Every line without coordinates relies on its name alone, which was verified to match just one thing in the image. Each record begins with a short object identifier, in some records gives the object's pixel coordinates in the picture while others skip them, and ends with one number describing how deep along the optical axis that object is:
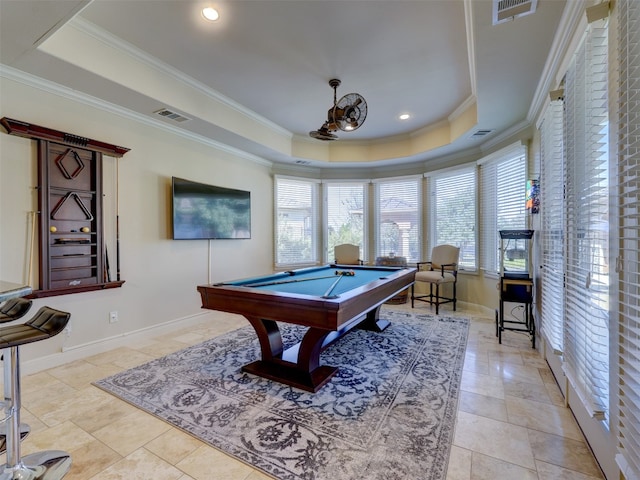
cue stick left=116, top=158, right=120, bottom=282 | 3.30
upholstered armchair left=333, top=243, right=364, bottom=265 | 5.64
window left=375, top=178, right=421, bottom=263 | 5.77
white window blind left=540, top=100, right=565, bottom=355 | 2.37
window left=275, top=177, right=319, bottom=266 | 5.79
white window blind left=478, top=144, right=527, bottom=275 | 3.94
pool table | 1.98
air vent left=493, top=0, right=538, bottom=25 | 1.86
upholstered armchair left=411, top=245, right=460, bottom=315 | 4.65
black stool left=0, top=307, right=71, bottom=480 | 1.40
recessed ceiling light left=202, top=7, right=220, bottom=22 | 2.32
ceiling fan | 2.89
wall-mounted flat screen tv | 3.88
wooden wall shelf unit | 2.69
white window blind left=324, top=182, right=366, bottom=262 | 6.16
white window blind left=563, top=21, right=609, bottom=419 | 1.54
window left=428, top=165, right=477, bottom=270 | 5.00
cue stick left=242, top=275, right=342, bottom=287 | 2.76
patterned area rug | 1.62
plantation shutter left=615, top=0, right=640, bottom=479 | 1.16
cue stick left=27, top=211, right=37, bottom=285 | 2.64
